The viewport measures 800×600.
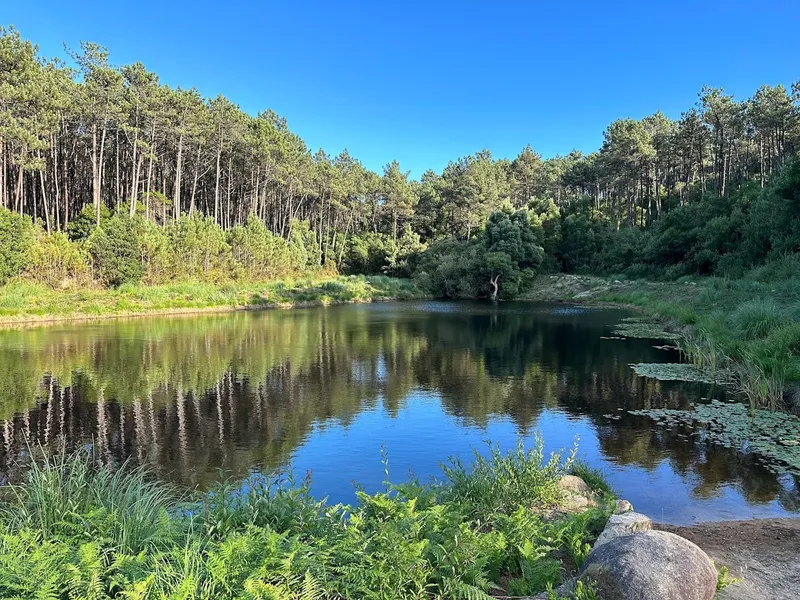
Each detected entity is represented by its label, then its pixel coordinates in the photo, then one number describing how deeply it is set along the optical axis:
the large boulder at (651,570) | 4.09
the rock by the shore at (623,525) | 5.17
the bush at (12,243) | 32.91
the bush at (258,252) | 51.59
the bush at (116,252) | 38.97
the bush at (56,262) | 35.16
